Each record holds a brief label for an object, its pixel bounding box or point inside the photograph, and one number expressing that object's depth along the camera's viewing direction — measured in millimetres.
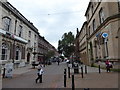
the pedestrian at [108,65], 10805
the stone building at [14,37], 14780
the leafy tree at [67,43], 46732
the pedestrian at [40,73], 7339
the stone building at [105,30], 11510
